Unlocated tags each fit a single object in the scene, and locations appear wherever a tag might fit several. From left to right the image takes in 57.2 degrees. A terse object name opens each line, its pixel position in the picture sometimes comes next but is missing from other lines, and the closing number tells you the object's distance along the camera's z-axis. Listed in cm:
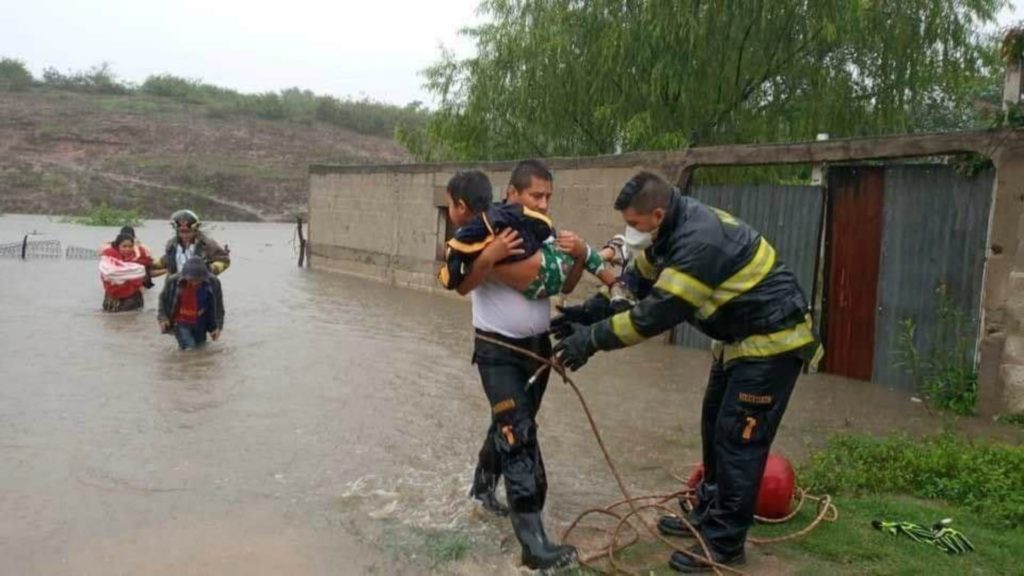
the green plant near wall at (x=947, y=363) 745
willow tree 1370
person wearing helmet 940
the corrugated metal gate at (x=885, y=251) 775
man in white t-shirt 407
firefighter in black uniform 379
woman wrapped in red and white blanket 1234
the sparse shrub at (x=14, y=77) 5691
